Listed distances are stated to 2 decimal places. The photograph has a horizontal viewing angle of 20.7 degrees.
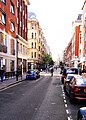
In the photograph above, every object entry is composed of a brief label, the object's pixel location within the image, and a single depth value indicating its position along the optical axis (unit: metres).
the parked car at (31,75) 34.38
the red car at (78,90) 11.66
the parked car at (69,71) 26.36
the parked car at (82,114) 5.58
